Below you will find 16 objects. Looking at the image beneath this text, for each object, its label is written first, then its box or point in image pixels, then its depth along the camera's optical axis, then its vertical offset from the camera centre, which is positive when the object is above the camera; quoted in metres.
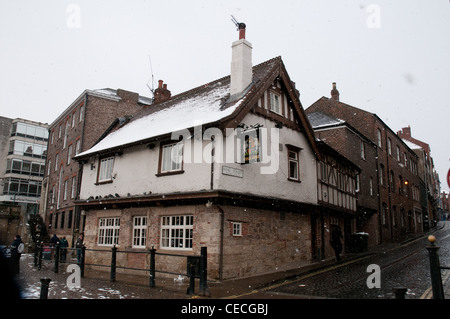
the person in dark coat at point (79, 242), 17.72 -0.84
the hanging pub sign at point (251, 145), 12.28 +2.88
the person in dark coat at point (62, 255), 14.82 -1.25
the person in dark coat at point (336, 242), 15.85 -0.48
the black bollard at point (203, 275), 9.09 -1.17
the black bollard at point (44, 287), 6.86 -1.18
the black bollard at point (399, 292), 5.53 -0.90
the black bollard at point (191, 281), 9.13 -1.34
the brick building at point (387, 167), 27.38 +5.59
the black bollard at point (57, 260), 13.95 -1.35
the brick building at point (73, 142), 27.98 +6.81
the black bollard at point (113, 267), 11.59 -1.30
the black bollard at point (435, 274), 6.73 -0.75
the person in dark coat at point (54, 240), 22.22 -0.93
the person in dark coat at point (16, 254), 12.37 -1.04
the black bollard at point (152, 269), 10.27 -1.18
